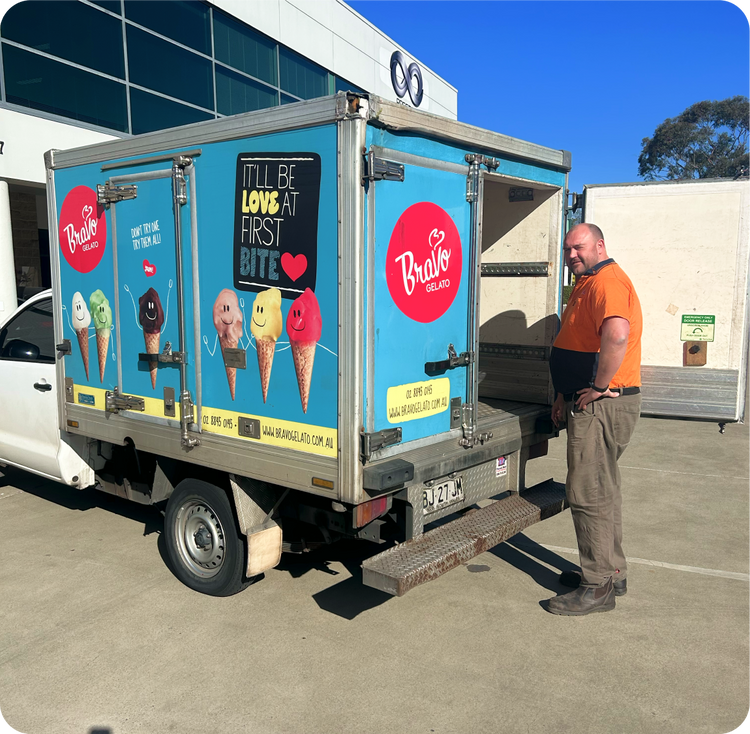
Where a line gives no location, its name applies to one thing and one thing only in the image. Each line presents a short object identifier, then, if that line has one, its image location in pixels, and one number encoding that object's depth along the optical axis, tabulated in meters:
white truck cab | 5.14
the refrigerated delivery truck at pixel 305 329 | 3.25
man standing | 3.83
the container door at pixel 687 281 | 5.46
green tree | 44.19
